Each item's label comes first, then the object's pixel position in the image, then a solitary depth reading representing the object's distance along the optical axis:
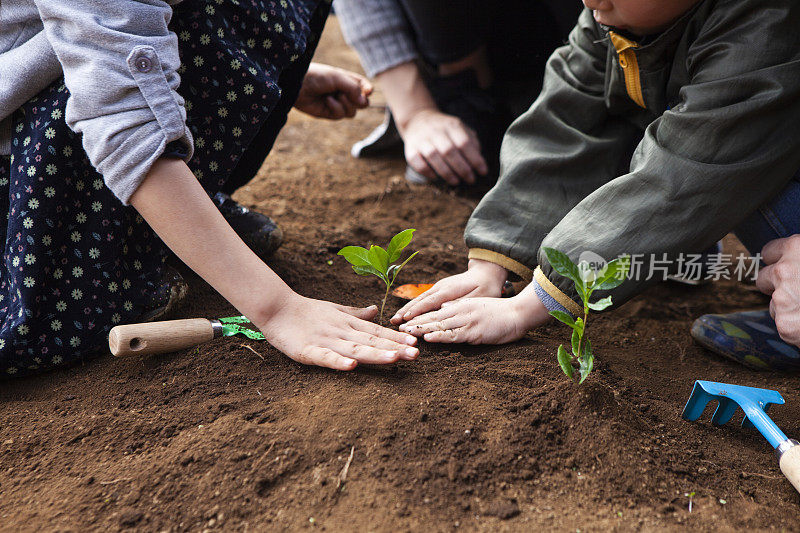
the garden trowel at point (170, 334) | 1.47
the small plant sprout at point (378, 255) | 1.56
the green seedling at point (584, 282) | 1.27
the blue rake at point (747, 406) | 1.26
